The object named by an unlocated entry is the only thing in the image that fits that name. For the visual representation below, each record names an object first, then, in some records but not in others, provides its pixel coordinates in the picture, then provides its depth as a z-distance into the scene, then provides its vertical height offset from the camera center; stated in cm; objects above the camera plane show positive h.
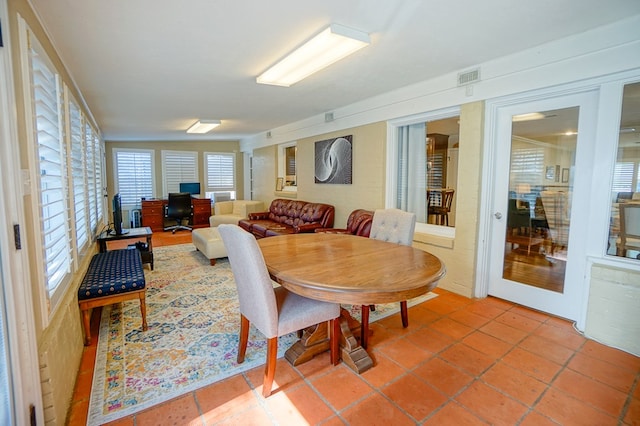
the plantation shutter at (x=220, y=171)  827 +35
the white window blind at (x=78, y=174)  264 +7
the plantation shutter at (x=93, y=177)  360 +7
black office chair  692 -56
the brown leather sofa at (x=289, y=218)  480 -59
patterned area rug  177 -119
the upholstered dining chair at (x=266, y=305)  166 -73
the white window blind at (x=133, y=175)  738 +20
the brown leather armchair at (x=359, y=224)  382 -49
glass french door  255 -13
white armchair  643 -57
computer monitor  782 -9
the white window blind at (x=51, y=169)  169 +8
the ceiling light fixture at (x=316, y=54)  219 +107
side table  361 -65
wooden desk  714 -68
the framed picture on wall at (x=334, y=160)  466 +40
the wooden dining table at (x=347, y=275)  155 -50
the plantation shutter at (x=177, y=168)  780 +39
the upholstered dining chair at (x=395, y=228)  265 -38
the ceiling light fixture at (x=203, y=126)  536 +107
